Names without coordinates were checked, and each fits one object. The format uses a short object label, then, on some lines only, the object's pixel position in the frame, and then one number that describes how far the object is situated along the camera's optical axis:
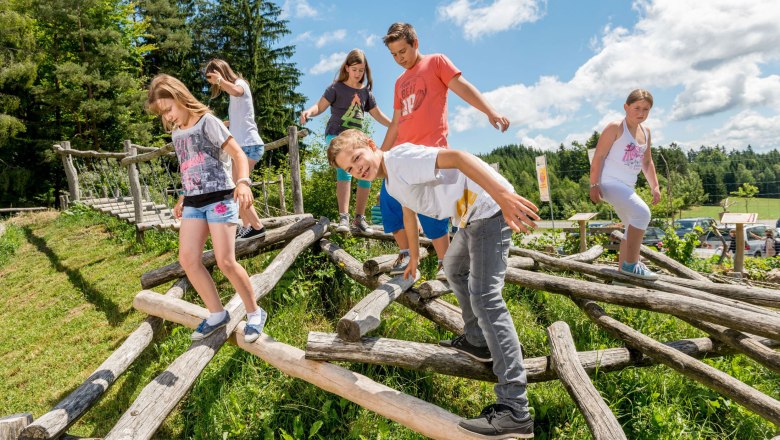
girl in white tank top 3.87
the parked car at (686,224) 22.06
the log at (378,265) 4.04
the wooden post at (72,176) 12.75
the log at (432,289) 3.58
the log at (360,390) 2.47
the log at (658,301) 2.91
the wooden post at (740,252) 6.17
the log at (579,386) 2.21
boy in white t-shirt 2.20
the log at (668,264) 5.24
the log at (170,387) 2.61
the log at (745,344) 3.03
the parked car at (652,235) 18.81
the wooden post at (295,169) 5.87
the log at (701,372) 2.66
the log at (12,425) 2.50
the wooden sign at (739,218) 6.26
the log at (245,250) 4.30
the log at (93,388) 2.61
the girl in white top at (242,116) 4.19
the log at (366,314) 2.91
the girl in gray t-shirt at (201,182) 3.00
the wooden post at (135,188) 7.16
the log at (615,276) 3.81
